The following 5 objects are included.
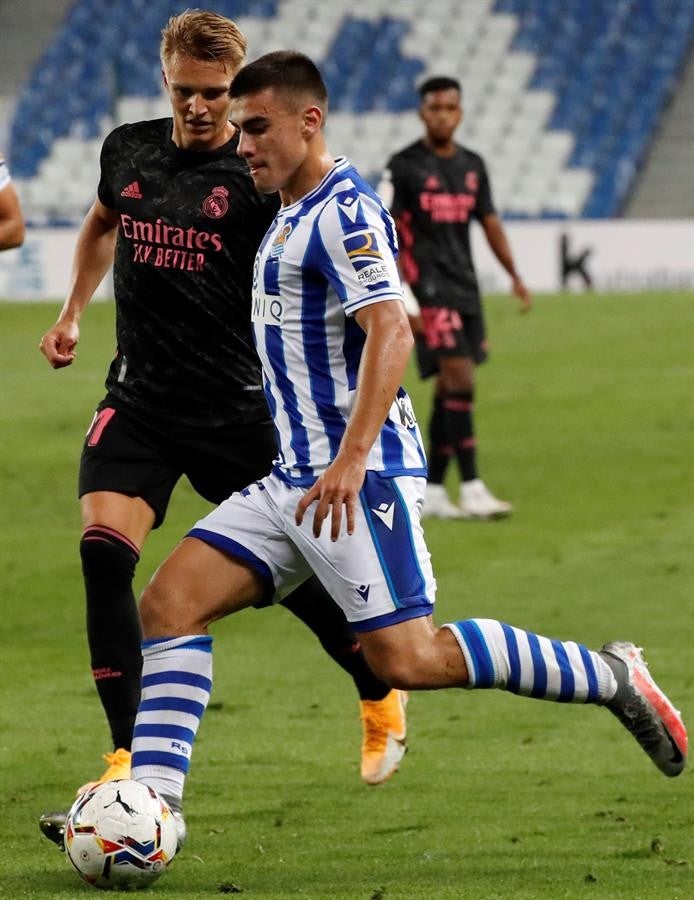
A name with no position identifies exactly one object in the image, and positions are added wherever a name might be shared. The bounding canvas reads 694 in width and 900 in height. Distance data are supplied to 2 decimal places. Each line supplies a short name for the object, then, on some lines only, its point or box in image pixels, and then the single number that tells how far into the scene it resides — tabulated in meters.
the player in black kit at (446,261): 22.83
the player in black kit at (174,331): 10.39
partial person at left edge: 12.67
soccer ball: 8.59
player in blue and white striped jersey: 9.04
